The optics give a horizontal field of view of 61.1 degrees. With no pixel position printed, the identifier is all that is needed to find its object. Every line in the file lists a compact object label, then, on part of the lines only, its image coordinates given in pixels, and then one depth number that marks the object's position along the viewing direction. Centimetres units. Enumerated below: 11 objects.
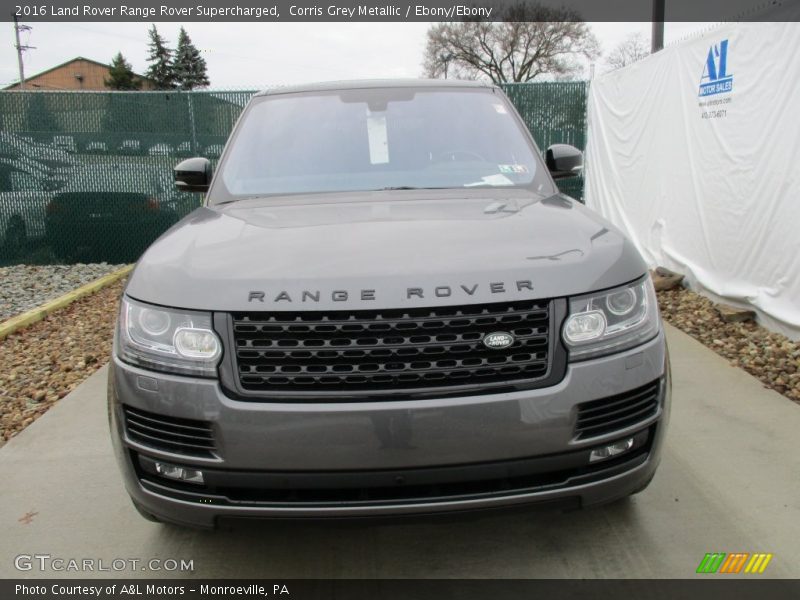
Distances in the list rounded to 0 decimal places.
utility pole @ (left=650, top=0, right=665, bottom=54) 990
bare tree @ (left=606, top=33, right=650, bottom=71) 4689
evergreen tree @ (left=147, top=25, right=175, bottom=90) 7275
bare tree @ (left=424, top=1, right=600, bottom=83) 4484
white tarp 522
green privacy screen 911
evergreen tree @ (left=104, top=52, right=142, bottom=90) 7031
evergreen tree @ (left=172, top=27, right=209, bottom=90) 7362
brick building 7844
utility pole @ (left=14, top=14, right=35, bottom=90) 5537
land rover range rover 201
